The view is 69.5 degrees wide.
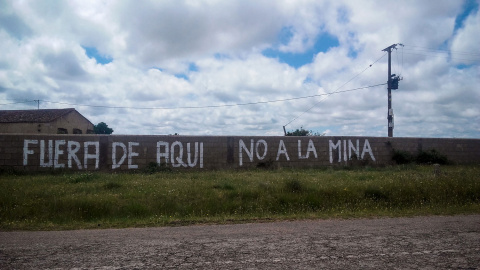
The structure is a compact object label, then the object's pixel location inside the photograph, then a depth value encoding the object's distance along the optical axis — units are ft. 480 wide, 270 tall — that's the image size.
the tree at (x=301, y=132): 96.72
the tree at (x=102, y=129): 130.11
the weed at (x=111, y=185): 38.32
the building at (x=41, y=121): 100.73
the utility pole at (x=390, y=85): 83.15
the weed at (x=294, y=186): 35.60
